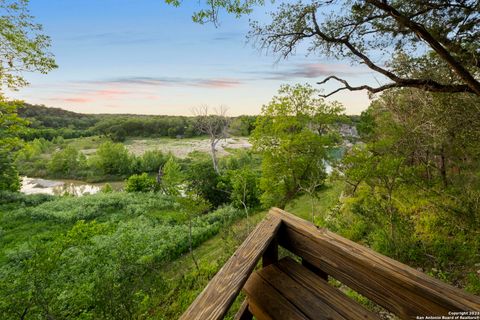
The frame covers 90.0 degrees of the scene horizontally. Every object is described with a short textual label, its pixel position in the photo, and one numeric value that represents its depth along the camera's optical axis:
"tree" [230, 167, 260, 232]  18.02
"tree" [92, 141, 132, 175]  39.88
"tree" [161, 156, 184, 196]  19.70
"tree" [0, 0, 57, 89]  9.10
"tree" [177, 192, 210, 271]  10.79
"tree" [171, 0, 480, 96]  4.98
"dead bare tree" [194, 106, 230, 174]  33.00
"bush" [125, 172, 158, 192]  26.48
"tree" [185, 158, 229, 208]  22.50
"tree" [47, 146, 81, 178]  40.25
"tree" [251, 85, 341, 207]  15.81
